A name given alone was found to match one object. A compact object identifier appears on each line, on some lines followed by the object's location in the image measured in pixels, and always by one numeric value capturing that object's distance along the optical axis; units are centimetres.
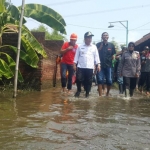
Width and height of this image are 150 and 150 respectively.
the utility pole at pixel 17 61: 762
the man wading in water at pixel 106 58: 930
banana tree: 937
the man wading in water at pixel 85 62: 836
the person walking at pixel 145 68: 1157
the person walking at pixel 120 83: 1136
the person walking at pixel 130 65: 928
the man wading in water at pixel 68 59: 981
